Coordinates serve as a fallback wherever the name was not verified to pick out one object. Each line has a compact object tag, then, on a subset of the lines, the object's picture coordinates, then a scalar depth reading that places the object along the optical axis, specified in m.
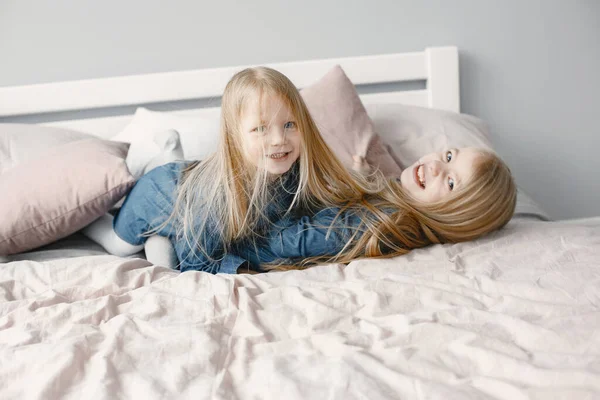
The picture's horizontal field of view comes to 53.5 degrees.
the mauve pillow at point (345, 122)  1.71
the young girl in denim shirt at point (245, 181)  1.30
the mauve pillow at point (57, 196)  1.42
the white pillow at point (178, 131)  1.70
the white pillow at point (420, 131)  1.85
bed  0.74
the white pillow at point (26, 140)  1.73
